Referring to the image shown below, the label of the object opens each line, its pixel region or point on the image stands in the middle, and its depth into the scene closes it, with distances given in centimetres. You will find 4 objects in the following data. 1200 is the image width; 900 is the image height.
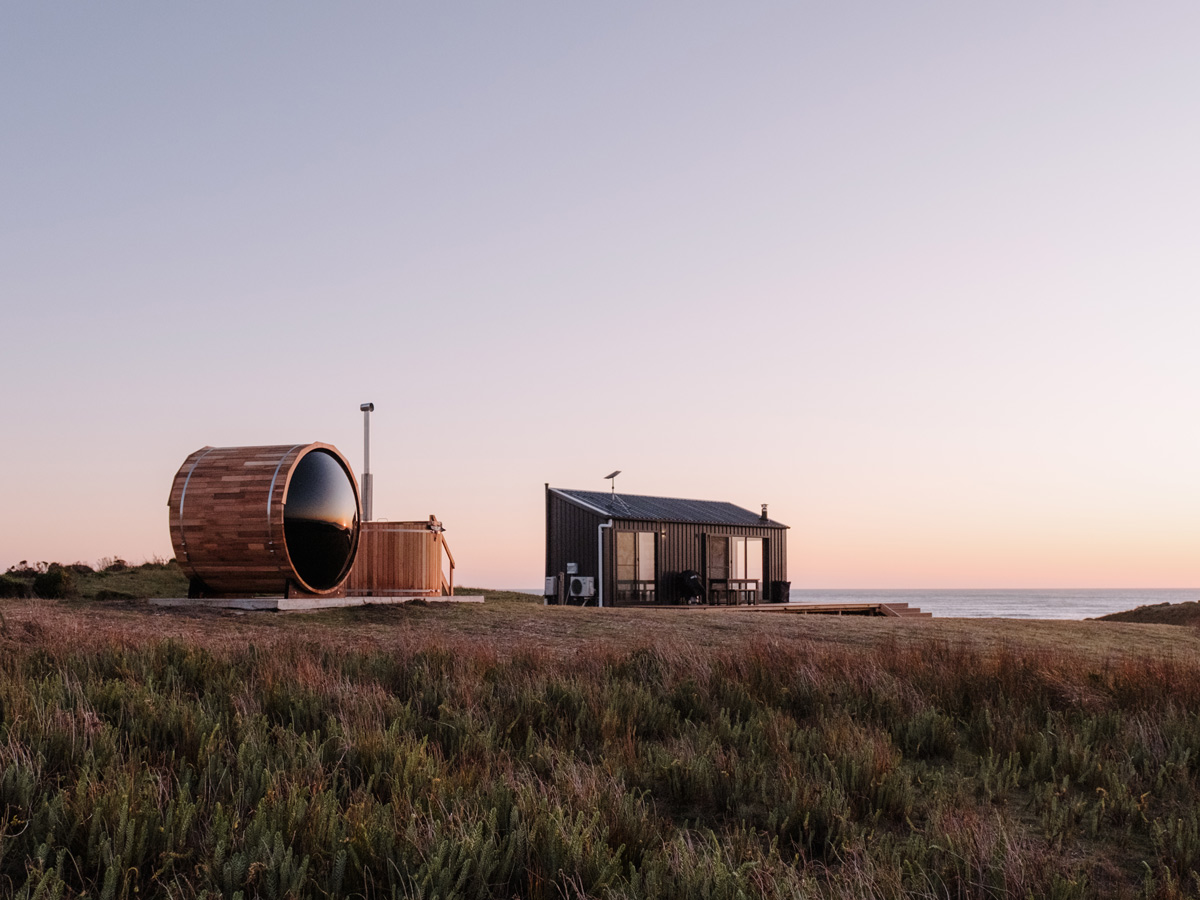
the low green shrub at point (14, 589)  1730
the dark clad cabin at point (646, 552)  2642
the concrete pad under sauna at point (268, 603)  1476
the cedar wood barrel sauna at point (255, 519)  1466
